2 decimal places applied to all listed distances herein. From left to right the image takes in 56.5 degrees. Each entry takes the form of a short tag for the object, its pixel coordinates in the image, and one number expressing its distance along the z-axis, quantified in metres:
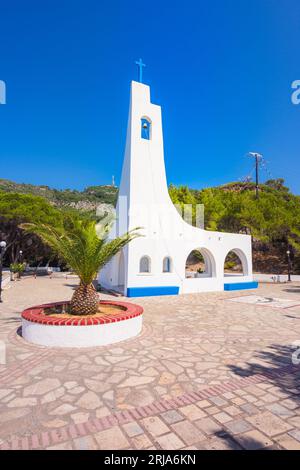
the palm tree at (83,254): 7.71
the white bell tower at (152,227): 15.07
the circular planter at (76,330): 6.36
